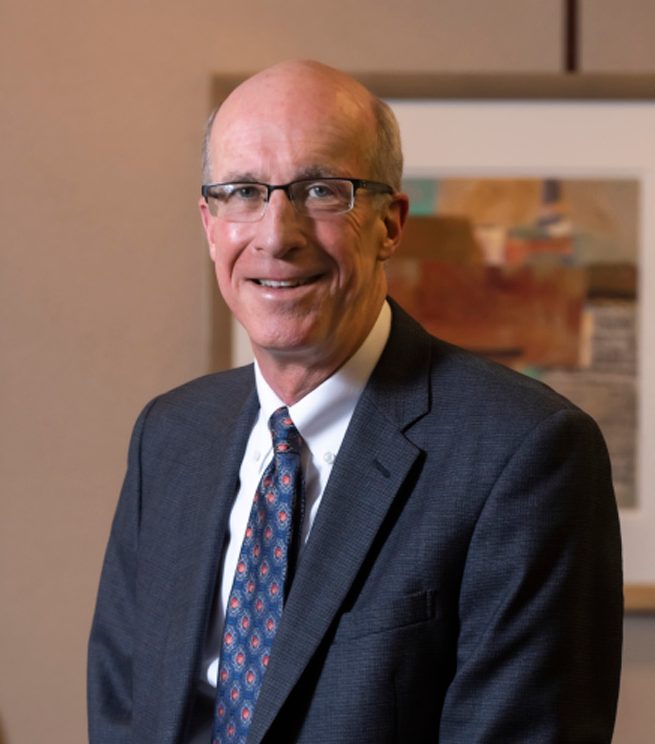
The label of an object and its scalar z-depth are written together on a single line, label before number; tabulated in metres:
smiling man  1.44
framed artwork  2.17
